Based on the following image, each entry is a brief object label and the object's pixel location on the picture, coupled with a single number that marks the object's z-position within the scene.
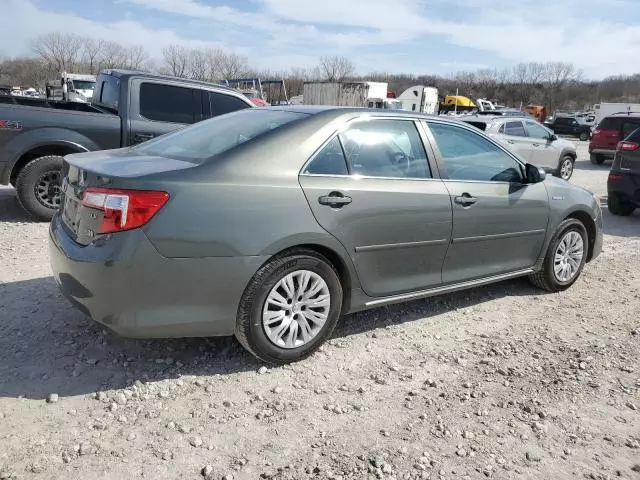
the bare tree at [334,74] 81.99
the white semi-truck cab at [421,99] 36.56
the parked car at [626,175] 8.39
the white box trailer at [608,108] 36.11
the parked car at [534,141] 12.61
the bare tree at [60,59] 73.69
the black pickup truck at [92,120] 6.18
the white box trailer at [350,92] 34.34
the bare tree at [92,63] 72.75
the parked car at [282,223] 2.87
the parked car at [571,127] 36.94
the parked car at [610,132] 17.44
